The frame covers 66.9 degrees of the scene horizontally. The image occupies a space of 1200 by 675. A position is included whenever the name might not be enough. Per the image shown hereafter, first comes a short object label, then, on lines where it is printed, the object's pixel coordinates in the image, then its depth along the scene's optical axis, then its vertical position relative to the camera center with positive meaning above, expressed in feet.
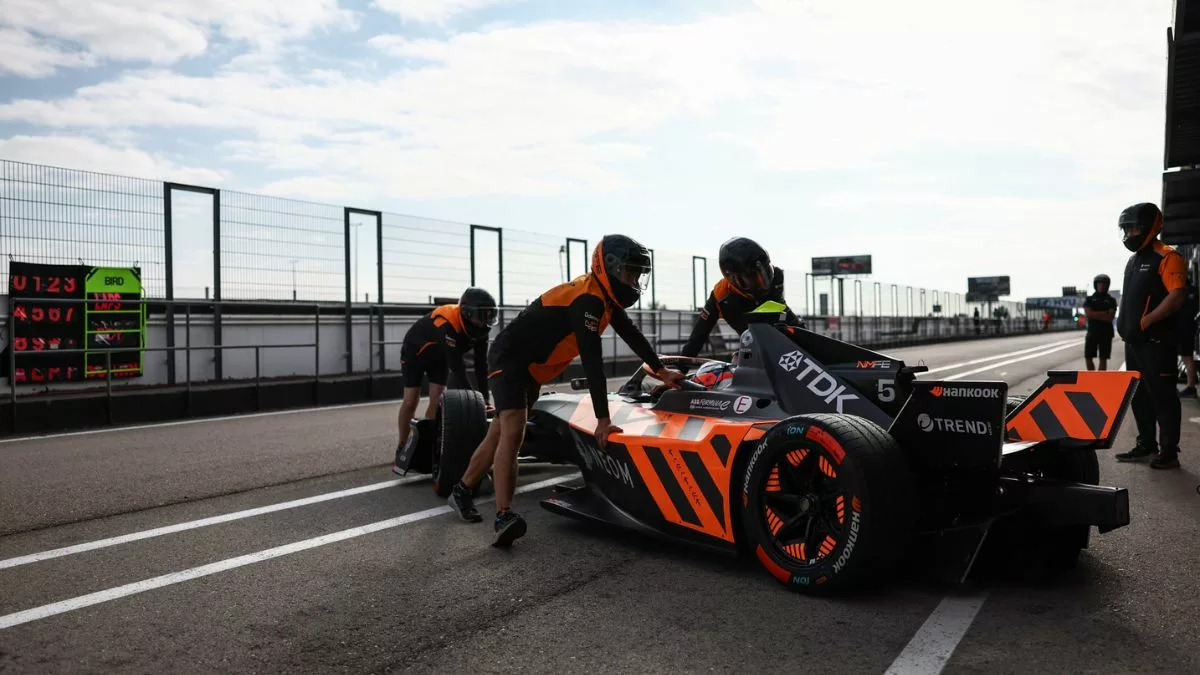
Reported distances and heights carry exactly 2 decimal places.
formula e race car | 11.40 -2.04
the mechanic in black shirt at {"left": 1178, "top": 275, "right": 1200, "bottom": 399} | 35.15 -0.66
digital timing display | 36.91 +0.47
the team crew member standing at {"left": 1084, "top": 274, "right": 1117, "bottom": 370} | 40.09 +0.24
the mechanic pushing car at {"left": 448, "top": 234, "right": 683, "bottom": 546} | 14.89 -0.39
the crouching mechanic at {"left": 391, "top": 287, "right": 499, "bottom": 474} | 22.31 -0.49
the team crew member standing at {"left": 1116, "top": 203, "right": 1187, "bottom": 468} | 21.42 +0.20
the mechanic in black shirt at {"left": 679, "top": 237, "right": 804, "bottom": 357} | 17.79 +0.99
